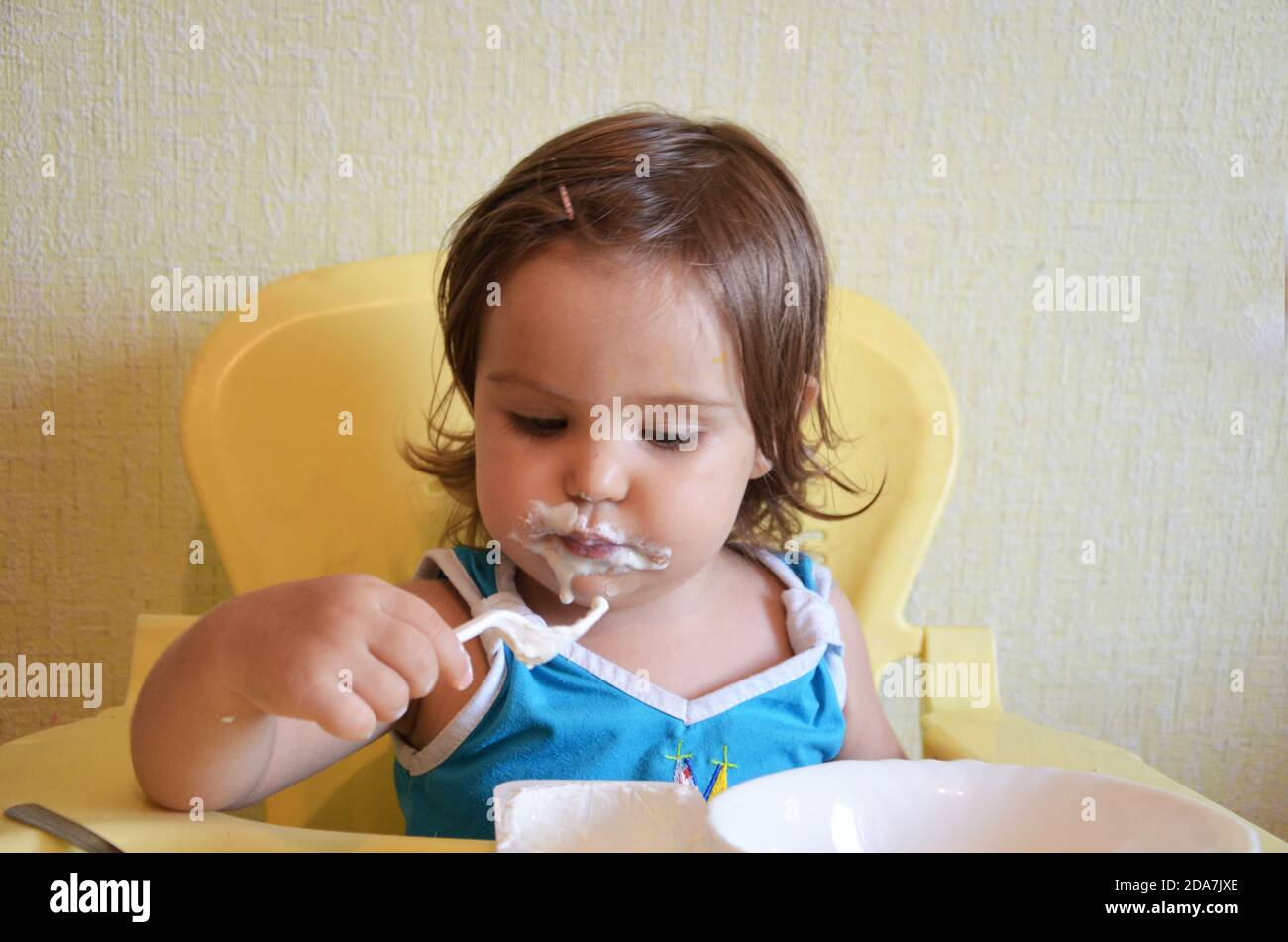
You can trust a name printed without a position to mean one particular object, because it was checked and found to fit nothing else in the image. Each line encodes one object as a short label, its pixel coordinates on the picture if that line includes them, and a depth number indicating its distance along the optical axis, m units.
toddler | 0.68
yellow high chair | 0.87
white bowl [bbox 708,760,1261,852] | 0.54
